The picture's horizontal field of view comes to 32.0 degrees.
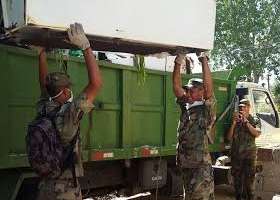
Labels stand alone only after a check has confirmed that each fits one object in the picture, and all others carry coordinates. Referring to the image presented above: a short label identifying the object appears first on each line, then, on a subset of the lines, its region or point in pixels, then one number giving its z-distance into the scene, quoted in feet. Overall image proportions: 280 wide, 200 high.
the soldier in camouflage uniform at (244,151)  23.25
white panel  10.72
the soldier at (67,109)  11.01
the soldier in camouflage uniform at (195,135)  16.02
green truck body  14.11
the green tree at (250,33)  91.50
